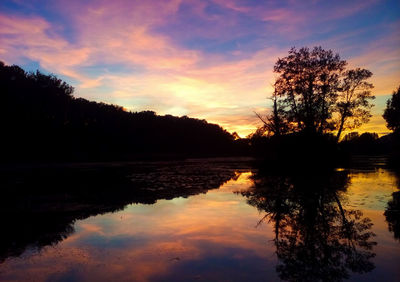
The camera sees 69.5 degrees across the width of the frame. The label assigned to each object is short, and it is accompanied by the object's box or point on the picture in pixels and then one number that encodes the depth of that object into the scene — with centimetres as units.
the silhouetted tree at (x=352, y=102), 3481
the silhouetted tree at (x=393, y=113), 5747
